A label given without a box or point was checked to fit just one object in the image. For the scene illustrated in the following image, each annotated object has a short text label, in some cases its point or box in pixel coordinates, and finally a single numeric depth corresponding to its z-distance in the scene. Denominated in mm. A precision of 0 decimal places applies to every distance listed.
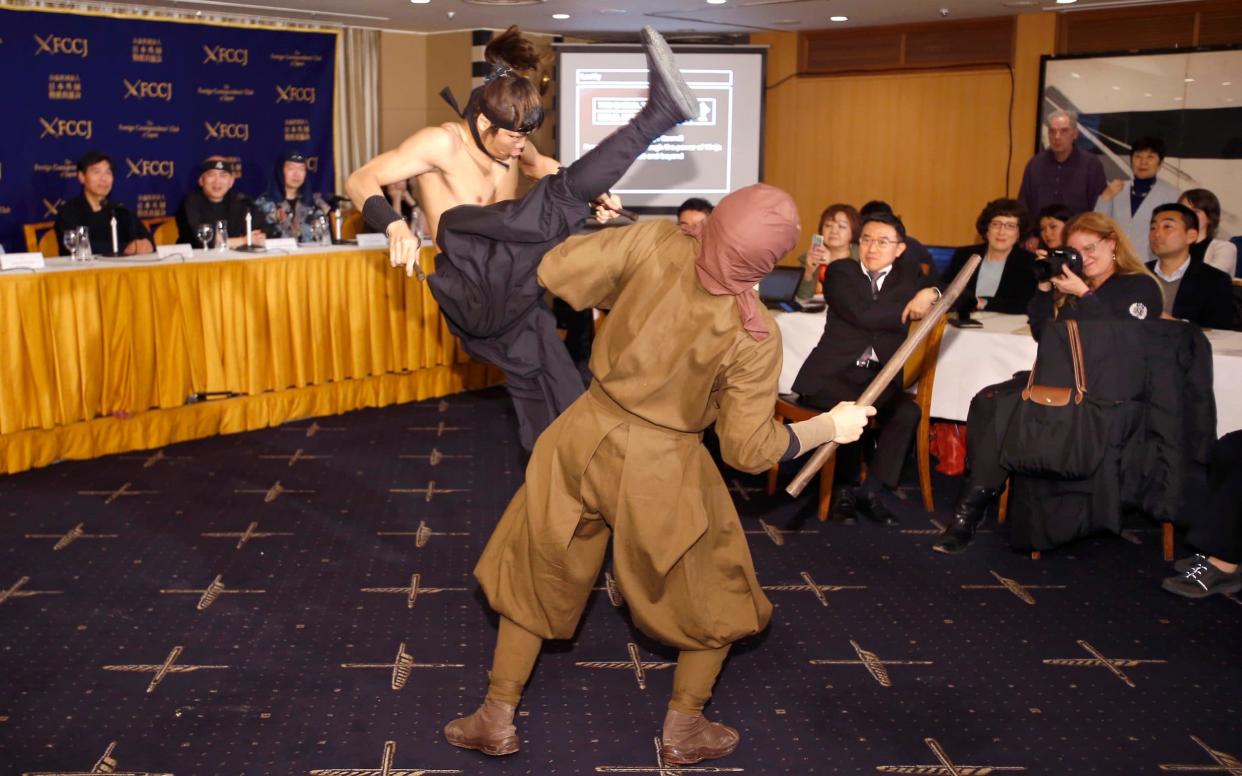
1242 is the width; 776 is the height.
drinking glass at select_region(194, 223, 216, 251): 5590
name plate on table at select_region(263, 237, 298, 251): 5785
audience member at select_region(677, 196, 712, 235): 5504
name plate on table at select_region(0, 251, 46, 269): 4781
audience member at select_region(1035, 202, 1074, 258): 5406
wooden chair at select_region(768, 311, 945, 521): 4488
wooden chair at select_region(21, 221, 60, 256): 6348
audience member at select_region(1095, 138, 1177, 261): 7277
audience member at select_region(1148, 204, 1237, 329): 4770
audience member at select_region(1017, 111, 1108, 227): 7227
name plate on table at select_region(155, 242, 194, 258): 5351
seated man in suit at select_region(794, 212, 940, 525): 4359
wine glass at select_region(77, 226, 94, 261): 5078
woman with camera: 3955
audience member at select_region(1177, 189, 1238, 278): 5562
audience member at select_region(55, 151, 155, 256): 5684
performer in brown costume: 2227
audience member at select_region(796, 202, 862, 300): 5152
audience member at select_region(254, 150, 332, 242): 6113
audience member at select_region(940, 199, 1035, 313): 5191
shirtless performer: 2629
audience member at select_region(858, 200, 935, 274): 5252
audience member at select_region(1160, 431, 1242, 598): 3760
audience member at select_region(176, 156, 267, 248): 6195
